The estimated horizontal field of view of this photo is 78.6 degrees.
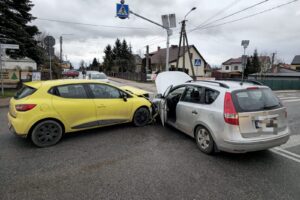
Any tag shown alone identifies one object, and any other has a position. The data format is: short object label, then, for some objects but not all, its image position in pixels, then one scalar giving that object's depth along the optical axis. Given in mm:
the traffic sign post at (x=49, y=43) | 10702
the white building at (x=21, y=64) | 21156
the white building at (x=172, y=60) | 40172
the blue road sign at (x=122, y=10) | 9383
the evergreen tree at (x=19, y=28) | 14352
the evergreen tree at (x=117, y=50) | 52441
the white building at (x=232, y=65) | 60488
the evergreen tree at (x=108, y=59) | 55375
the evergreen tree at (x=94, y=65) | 83650
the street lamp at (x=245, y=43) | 12359
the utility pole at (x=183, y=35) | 14727
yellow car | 4051
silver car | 3324
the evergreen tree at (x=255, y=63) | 43219
